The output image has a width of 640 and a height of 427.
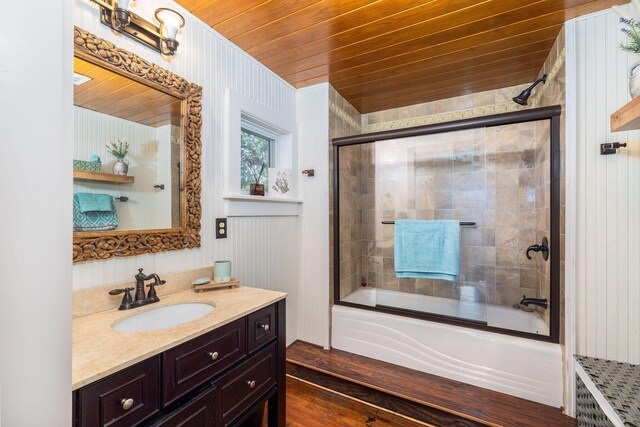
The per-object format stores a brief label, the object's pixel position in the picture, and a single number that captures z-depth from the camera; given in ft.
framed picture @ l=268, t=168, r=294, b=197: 7.13
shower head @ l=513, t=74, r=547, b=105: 6.19
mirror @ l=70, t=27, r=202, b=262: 3.64
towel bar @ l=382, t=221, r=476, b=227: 7.61
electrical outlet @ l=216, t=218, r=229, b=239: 5.50
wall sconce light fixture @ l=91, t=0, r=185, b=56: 3.84
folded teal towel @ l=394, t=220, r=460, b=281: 6.84
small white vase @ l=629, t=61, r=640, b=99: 3.49
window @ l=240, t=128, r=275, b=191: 6.52
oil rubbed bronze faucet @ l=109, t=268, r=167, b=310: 3.86
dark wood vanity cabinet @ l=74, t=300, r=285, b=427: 2.48
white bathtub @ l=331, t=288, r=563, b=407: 5.36
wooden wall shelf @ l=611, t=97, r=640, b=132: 3.27
